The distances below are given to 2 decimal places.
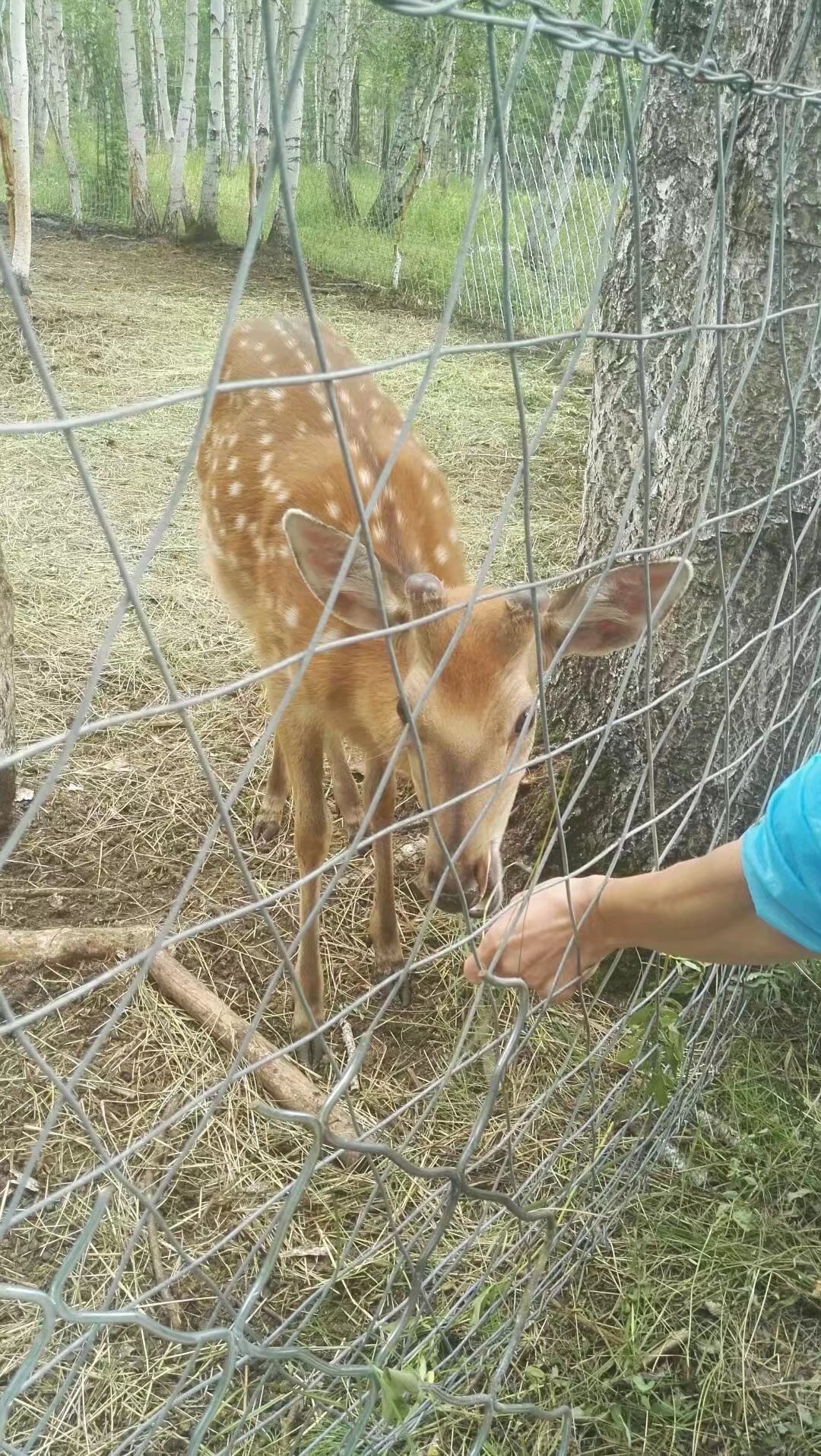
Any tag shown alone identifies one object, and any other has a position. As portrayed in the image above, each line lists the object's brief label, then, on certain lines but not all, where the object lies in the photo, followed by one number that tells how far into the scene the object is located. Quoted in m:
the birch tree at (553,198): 9.28
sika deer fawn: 2.13
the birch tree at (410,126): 14.28
